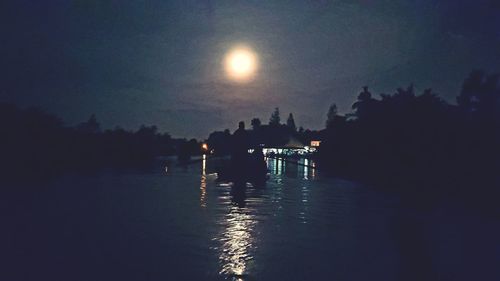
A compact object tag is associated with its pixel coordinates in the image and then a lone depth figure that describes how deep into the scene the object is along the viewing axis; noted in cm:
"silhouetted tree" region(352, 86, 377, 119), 4062
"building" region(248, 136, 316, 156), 12975
